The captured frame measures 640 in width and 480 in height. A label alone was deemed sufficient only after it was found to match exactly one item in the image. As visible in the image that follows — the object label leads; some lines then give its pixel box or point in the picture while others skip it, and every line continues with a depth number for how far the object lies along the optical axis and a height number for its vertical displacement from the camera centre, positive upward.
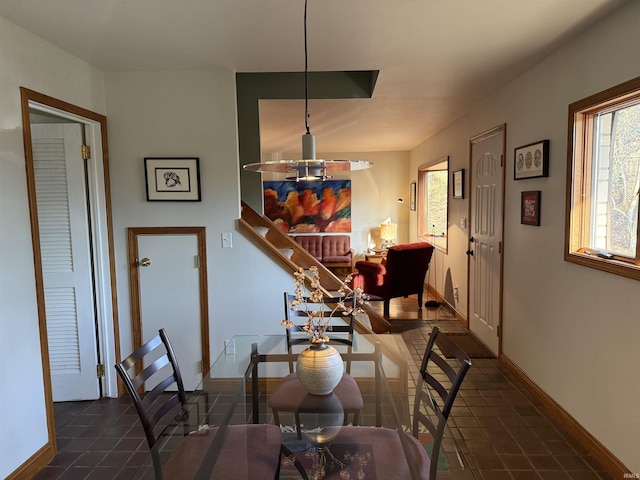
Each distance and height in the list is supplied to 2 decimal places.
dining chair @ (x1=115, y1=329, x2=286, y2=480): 1.45 -0.96
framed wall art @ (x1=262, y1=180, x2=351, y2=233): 7.41 +0.01
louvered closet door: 2.75 -0.33
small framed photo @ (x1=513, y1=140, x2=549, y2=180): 2.65 +0.29
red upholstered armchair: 4.62 -0.84
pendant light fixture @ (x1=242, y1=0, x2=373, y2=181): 1.39 +0.15
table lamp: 6.98 -0.51
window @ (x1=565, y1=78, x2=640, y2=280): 2.00 +0.11
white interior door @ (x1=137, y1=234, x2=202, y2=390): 2.93 -0.63
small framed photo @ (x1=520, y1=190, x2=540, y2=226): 2.77 -0.05
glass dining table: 1.43 -0.94
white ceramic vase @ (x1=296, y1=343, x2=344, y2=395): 1.69 -0.70
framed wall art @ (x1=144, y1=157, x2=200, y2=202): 2.85 +0.22
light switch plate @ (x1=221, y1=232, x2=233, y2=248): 2.91 -0.23
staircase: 2.90 -0.38
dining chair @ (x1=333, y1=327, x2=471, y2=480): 1.44 -0.93
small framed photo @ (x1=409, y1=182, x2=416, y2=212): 6.83 +0.13
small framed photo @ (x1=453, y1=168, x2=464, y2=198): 4.38 +0.22
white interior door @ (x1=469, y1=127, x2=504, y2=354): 3.49 -0.33
